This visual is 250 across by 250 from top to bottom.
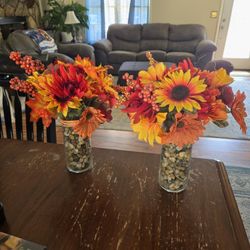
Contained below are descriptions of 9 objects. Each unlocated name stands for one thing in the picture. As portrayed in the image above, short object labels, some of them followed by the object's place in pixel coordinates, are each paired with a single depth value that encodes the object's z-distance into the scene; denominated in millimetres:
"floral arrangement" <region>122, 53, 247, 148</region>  591
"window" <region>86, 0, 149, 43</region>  4918
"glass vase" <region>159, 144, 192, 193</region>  719
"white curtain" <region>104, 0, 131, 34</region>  4945
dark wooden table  636
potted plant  4621
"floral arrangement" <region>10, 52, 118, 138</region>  688
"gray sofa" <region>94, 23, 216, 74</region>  4461
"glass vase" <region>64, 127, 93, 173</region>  812
